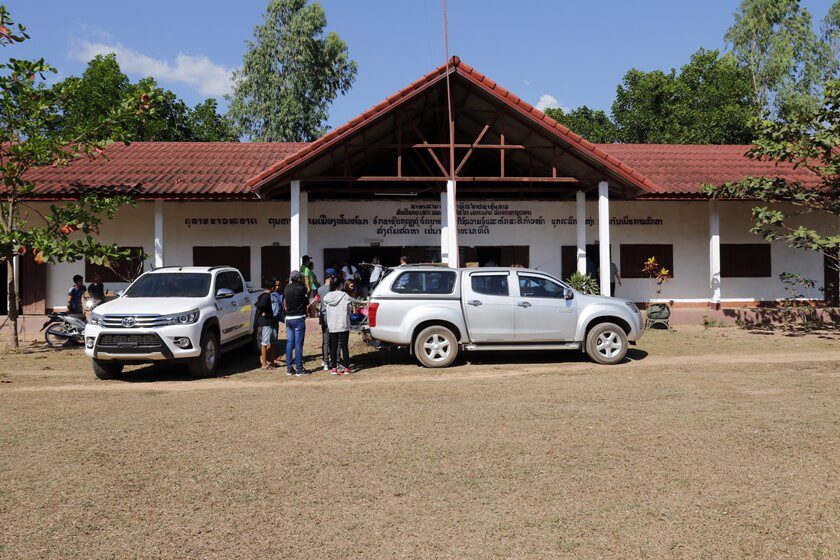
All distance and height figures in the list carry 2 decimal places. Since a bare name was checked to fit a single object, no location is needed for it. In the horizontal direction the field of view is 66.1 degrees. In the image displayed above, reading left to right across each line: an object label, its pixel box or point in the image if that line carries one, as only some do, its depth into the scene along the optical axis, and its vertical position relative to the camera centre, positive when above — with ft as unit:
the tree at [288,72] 115.65 +39.05
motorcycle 43.68 -2.86
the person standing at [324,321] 35.09 -1.97
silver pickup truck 34.42 -1.70
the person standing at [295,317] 33.60 -1.67
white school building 49.78 +6.79
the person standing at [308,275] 46.45 +0.75
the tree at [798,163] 44.91 +8.15
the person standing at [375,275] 40.78 +0.62
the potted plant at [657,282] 50.26 -0.01
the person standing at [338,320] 33.45 -1.83
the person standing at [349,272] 56.24 +1.12
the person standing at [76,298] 47.60 -0.79
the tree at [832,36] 114.21 +44.09
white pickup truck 31.19 -1.77
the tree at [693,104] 104.22 +30.64
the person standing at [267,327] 33.96 -2.28
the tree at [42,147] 38.19 +8.84
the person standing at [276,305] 35.58 -1.09
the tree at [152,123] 106.22 +31.76
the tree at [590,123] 128.94 +32.85
